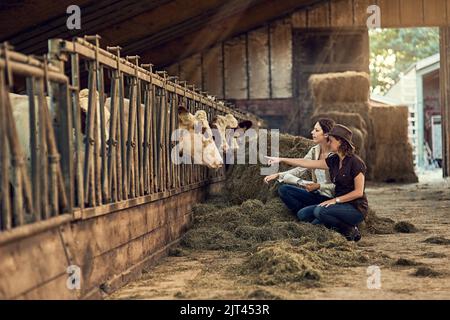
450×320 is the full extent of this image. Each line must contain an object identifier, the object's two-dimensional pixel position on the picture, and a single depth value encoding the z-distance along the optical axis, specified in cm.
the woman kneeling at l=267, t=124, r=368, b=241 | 782
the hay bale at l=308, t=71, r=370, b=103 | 1917
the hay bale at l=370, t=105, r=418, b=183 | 2003
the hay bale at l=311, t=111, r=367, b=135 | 1855
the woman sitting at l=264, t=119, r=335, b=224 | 833
